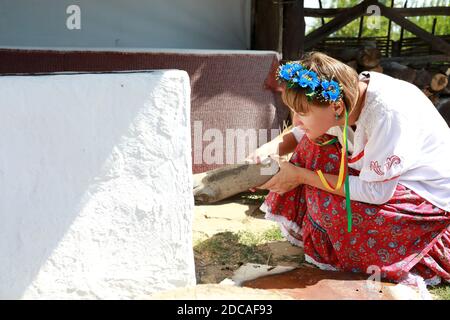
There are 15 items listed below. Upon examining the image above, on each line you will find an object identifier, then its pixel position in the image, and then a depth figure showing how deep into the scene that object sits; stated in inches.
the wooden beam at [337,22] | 233.0
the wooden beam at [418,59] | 263.2
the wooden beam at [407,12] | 248.8
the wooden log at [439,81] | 256.7
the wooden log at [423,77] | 257.3
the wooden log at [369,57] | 239.5
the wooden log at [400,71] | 252.5
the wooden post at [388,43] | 280.9
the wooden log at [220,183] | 134.1
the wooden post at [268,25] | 187.0
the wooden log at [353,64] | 245.3
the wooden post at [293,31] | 186.4
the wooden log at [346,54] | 246.5
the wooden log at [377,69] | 243.3
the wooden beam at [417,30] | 238.2
